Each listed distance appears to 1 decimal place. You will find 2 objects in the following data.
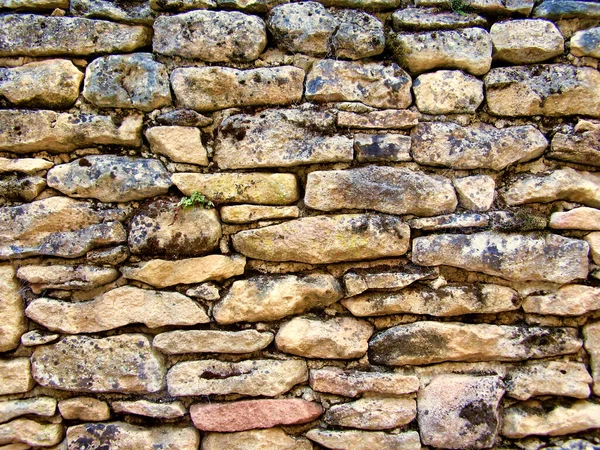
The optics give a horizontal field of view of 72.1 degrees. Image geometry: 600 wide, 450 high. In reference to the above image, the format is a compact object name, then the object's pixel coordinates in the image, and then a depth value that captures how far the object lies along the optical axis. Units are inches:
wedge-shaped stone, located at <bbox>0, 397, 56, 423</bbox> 76.4
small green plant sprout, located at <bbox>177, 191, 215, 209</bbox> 77.0
